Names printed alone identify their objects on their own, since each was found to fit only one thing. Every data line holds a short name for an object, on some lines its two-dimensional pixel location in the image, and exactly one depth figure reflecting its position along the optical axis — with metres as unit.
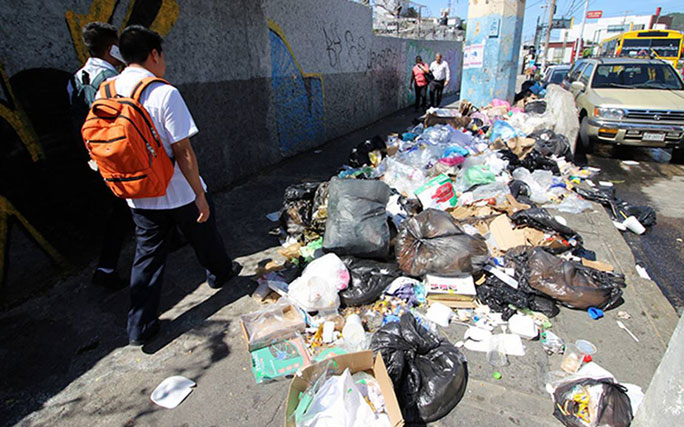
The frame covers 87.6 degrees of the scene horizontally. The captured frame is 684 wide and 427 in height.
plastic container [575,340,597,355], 2.31
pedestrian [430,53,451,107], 10.62
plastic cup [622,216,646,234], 4.01
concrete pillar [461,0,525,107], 8.73
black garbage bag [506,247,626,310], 2.66
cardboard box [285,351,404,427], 1.57
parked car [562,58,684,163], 5.89
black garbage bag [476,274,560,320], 2.64
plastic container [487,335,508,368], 2.24
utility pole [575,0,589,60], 33.49
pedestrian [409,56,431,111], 10.52
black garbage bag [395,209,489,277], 2.65
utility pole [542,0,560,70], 29.72
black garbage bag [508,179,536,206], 4.27
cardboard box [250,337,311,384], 2.15
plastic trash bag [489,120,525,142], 5.97
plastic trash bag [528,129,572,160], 5.95
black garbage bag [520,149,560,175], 5.34
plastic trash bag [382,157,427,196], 4.46
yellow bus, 15.82
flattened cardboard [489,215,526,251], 3.29
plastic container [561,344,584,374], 2.16
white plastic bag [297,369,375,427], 1.55
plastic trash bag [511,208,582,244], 3.25
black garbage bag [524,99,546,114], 8.66
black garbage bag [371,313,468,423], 1.88
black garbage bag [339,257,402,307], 2.66
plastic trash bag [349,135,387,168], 5.45
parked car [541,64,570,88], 12.76
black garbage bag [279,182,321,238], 3.61
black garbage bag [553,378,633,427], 1.74
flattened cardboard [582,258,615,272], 3.09
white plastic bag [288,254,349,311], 2.55
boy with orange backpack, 1.87
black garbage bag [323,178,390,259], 2.87
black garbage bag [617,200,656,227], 4.17
